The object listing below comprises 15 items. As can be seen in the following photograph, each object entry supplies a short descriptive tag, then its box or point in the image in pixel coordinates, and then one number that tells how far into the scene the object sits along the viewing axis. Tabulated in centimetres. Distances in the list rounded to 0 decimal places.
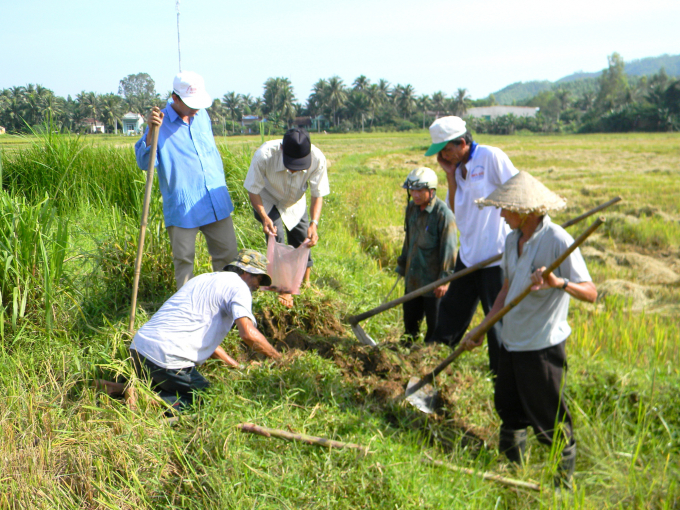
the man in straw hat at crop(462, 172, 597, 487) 231
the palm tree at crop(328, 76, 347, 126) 7562
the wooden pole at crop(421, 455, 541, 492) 253
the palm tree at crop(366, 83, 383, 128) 7894
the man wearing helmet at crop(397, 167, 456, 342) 376
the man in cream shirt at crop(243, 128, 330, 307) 410
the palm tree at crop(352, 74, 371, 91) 8238
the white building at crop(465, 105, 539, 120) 10625
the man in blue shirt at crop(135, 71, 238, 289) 374
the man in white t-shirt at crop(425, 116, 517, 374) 331
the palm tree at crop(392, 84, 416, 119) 8669
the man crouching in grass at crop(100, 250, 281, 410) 298
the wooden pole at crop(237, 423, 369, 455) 260
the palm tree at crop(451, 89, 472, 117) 9125
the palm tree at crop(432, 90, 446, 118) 9125
